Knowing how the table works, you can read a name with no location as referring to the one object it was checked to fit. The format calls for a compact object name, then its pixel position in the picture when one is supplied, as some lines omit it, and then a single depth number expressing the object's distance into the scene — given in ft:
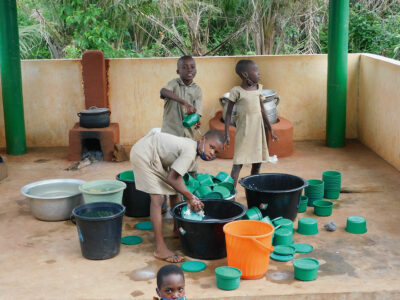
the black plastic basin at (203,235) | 16.66
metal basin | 20.13
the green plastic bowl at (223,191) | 18.80
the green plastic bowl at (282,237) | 17.75
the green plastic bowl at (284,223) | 18.31
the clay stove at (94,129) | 28.84
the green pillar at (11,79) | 29.04
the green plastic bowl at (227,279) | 15.02
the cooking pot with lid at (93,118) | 28.91
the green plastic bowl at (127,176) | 21.44
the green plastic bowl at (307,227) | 18.97
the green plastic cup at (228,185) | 20.01
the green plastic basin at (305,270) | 15.39
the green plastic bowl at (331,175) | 22.48
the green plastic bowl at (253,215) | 18.31
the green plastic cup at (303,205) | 21.18
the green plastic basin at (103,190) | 19.30
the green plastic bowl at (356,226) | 18.94
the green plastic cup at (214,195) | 18.81
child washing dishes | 15.90
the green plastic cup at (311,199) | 21.98
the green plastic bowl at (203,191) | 18.98
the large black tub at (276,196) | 19.17
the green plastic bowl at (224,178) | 21.05
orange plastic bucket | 15.47
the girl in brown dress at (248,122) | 21.53
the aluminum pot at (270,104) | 29.09
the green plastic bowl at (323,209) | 20.74
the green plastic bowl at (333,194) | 22.65
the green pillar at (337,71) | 29.71
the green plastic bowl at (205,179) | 20.15
